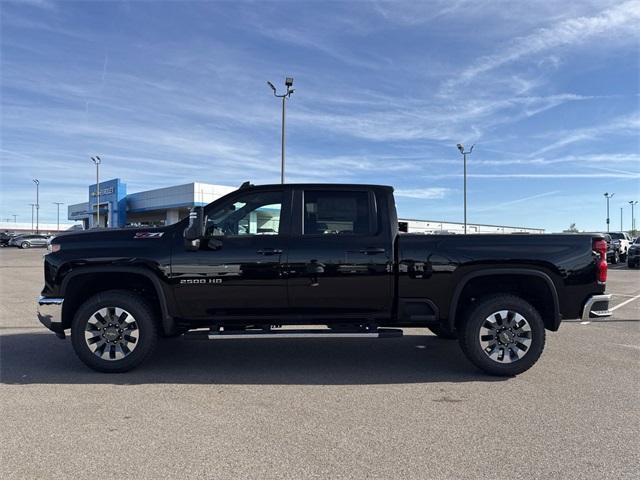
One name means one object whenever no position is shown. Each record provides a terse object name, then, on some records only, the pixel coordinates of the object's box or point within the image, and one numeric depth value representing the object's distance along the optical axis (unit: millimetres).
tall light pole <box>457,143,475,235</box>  39250
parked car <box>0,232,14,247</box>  57344
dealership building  47281
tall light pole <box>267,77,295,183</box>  21598
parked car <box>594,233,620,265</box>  27241
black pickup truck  5559
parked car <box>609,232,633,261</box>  29981
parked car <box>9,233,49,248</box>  53003
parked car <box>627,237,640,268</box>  24156
